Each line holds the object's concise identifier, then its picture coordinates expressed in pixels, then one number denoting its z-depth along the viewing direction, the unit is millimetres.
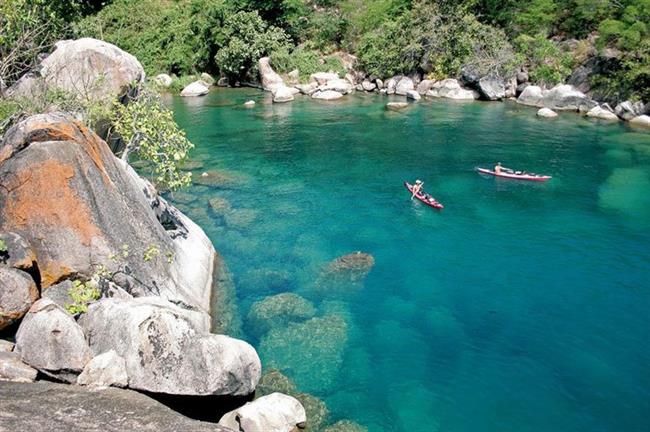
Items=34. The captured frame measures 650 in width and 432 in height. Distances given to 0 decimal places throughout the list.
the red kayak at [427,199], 28312
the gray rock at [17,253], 13156
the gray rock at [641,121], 43719
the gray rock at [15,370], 11500
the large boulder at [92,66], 22938
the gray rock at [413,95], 53312
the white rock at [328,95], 55062
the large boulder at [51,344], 11914
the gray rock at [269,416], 12758
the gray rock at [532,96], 50562
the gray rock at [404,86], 55812
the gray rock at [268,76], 58250
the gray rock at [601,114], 45875
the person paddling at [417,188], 29458
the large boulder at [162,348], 12211
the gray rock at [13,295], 12641
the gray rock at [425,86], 55500
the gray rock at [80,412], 9367
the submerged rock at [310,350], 16109
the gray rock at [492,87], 52375
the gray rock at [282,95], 53094
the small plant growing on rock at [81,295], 13273
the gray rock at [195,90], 57000
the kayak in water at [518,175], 31766
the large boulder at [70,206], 14094
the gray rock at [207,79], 61603
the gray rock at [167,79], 57219
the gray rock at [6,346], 12295
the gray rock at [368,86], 58594
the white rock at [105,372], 11805
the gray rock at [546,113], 46500
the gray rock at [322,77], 58500
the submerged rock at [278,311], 18527
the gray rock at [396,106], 49416
